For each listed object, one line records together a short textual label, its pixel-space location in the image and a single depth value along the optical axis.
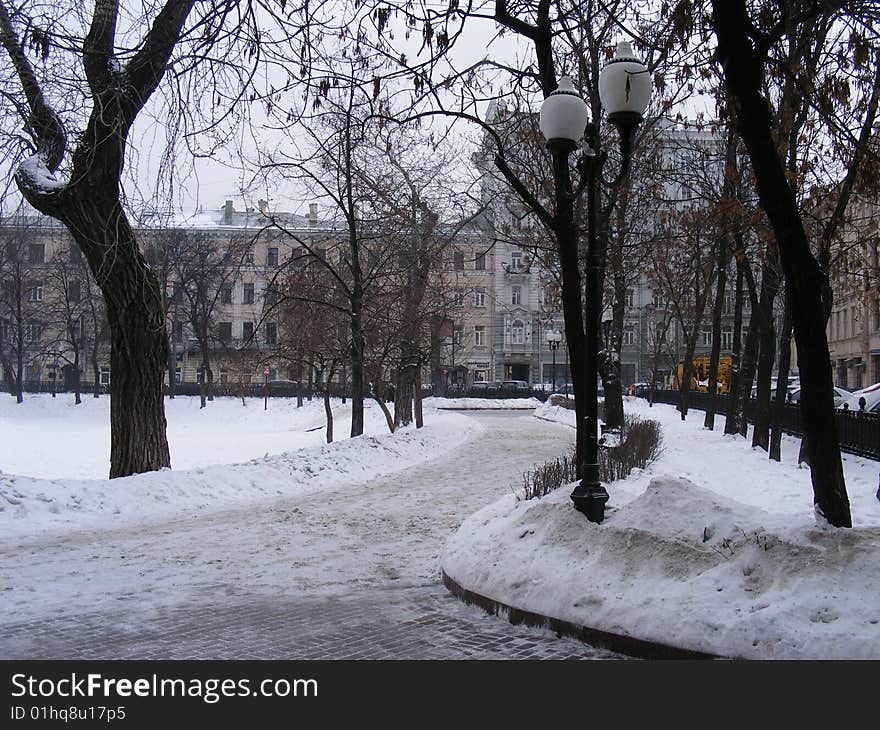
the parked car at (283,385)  65.75
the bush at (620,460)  10.44
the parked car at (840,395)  35.03
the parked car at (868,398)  28.97
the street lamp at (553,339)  42.92
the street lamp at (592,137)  7.60
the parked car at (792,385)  44.11
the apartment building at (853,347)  56.34
